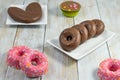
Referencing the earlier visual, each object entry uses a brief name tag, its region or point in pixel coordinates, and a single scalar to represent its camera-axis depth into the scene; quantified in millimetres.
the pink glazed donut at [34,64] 916
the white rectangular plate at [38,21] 1214
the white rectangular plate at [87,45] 1044
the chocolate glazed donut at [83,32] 1060
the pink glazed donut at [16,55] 962
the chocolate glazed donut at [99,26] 1125
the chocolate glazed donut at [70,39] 1031
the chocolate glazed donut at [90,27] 1087
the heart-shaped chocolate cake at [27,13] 1205
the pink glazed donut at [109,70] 900
